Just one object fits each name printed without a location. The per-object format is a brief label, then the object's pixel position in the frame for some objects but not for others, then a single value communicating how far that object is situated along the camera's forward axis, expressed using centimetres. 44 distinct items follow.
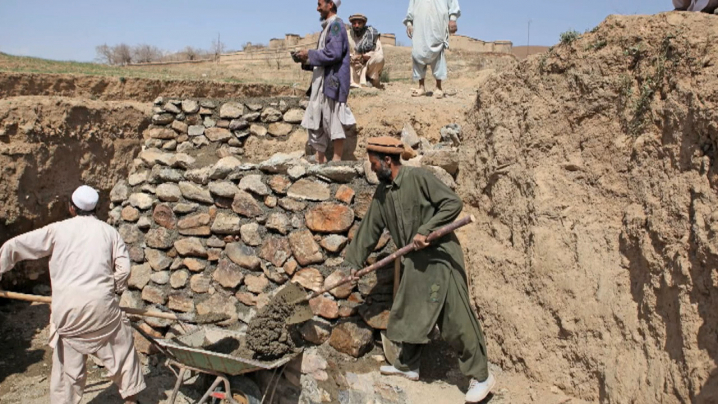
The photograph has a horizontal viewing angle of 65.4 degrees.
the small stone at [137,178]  541
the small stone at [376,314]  422
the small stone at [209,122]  591
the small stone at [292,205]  450
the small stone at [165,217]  511
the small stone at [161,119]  582
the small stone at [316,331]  437
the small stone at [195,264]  497
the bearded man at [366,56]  777
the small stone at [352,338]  421
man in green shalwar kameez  350
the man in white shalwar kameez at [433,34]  706
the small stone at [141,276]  516
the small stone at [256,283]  466
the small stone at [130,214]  526
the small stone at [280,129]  590
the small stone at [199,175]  498
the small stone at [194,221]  495
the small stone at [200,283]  494
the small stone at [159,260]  511
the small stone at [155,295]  509
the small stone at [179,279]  502
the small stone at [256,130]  588
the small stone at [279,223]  456
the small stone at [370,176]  430
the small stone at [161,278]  510
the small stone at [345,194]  436
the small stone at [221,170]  484
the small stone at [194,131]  588
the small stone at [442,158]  441
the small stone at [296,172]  450
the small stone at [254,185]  466
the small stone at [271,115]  588
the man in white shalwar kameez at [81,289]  354
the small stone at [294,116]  588
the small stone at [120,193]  539
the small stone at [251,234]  469
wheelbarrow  353
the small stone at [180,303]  498
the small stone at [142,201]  523
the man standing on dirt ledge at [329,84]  486
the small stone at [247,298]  470
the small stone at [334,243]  434
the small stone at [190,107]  586
